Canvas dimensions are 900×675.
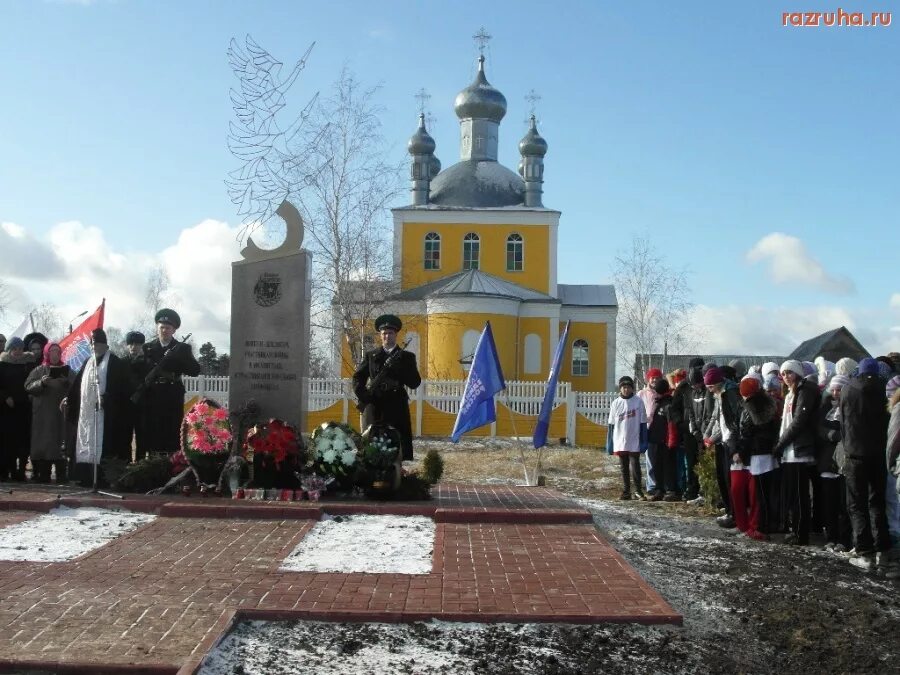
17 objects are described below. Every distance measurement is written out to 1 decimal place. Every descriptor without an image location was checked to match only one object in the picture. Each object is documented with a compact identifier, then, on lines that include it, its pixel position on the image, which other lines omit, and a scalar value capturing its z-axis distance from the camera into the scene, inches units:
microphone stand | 373.5
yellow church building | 1508.4
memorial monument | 410.3
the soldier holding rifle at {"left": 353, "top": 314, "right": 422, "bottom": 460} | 389.7
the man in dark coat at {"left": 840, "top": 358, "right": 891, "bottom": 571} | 299.3
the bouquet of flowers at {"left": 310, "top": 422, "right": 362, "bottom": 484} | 370.9
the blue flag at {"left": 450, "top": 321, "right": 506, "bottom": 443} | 490.6
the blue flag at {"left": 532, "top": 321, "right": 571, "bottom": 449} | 518.0
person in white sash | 398.9
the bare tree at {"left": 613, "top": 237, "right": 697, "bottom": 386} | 1690.5
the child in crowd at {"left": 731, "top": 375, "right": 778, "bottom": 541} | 349.7
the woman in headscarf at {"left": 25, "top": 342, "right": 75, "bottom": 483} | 434.9
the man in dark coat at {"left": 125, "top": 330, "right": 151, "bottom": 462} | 418.3
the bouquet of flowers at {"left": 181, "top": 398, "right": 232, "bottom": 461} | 374.0
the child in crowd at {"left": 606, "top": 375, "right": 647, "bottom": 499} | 498.0
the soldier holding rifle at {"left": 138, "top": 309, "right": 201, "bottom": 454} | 412.5
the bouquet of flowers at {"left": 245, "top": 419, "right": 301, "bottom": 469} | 370.3
